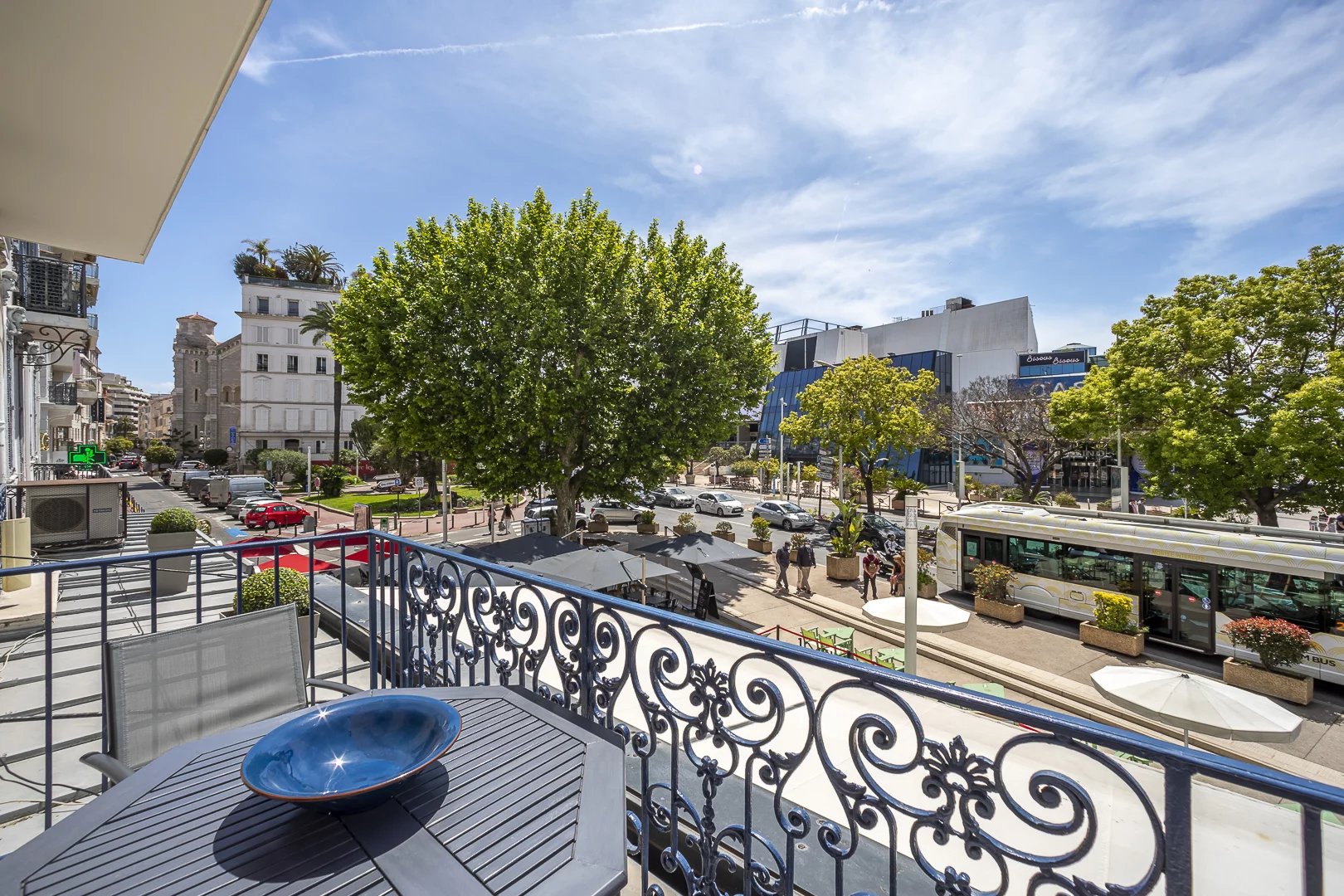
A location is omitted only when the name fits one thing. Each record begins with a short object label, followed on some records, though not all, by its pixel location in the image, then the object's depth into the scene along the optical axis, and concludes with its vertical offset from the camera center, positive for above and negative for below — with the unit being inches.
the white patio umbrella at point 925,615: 401.7 -119.9
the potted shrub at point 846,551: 725.3 -130.2
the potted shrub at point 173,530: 487.8 -65.0
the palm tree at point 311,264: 2103.8 +712.2
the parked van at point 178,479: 1567.4 -63.1
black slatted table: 53.9 -40.6
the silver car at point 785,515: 1101.7 -128.4
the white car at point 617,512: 1177.4 -127.4
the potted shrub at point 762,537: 879.7 -132.9
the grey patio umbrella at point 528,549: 506.9 -89.7
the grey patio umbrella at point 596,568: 452.4 -95.7
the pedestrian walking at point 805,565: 653.3 -132.4
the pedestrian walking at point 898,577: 627.2 -142.0
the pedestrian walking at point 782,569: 650.8 -136.3
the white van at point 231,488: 1141.7 -65.3
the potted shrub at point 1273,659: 406.3 -155.1
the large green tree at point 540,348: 592.1 +112.4
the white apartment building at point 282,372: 1989.4 +297.0
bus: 419.5 -106.9
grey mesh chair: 98.0 -42.7
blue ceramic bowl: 63.2 -37.9
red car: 912.3 -99.8
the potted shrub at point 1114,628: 487.5 -159.6
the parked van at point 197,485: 1256.2 -66.3
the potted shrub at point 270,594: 224.8 -55.7
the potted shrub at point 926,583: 646.5 -152.4
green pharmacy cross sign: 1098.7 +3.5
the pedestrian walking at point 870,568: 620.7 -129.1
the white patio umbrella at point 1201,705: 264.8 -127.7
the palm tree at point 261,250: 2075.5 +753.8
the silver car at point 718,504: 1302.9 -125.1
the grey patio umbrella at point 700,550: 560.4 -99.8
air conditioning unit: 440.5 -43.1
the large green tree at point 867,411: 951.0 +66.6
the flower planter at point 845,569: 724.7 -151.7
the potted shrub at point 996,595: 581.6 -153.1
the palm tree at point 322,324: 1512.1 +358.0
